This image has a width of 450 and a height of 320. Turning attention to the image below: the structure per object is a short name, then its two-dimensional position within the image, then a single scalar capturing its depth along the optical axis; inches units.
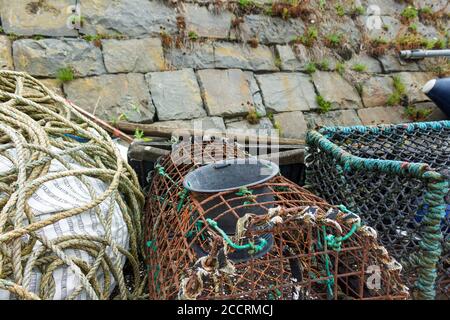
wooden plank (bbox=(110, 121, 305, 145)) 104.3
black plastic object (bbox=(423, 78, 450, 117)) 154.6
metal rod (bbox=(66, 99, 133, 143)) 101.6
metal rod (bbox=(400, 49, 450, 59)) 183.7
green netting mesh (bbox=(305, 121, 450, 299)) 52.7
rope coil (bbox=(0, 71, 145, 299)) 49.4
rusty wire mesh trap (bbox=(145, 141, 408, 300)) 44.0
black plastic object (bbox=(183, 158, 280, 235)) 53.0
